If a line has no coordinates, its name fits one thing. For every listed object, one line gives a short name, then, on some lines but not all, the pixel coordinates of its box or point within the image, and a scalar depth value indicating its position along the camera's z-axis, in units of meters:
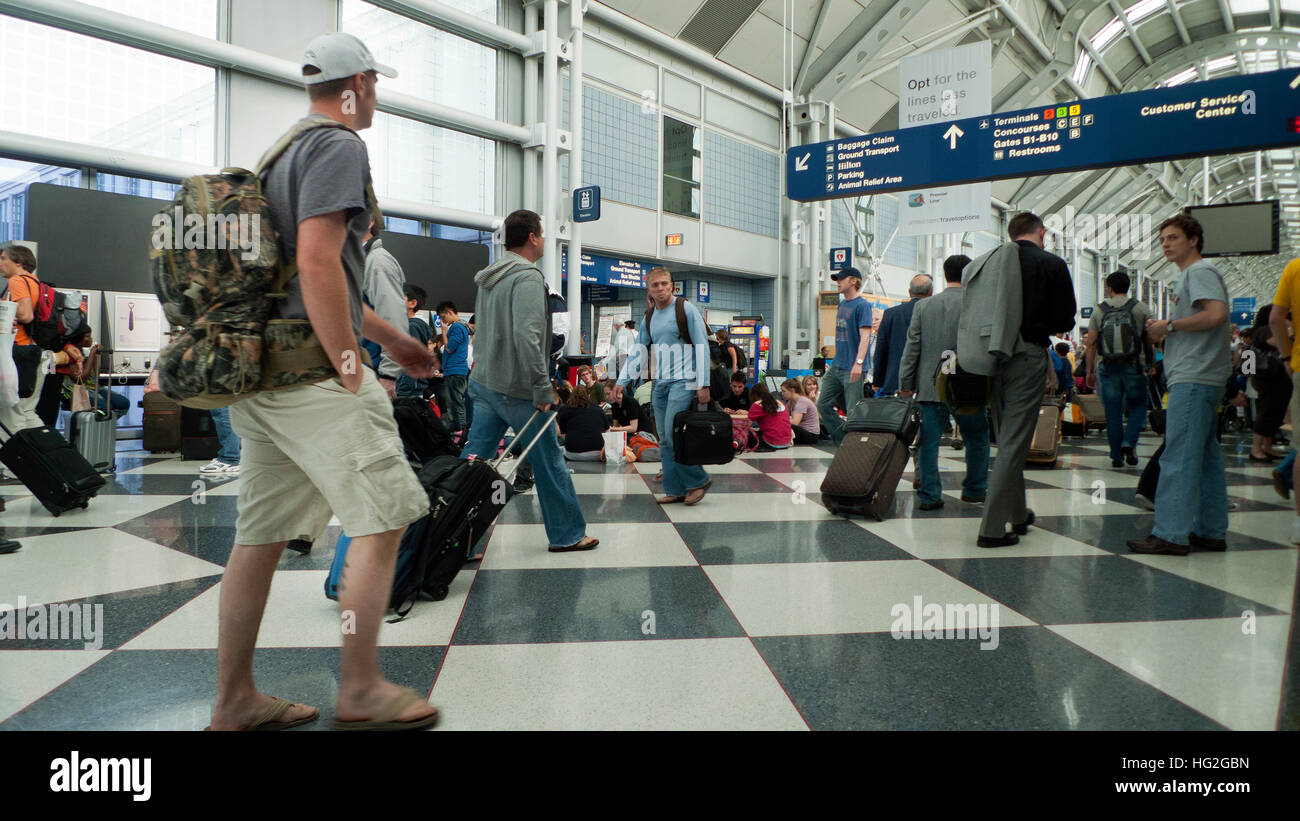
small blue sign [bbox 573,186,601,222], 12.47
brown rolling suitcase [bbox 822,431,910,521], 4.65
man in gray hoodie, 3.47
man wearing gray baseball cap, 1.61
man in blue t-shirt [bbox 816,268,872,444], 7.04
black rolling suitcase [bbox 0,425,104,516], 4.41
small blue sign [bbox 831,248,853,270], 16.64
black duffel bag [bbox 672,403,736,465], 4.95
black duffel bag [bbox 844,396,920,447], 4.87
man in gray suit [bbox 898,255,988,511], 4.92
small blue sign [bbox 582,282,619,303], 16.22
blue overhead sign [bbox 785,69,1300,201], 7.02
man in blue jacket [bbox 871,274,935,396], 5.90
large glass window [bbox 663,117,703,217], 15.60
